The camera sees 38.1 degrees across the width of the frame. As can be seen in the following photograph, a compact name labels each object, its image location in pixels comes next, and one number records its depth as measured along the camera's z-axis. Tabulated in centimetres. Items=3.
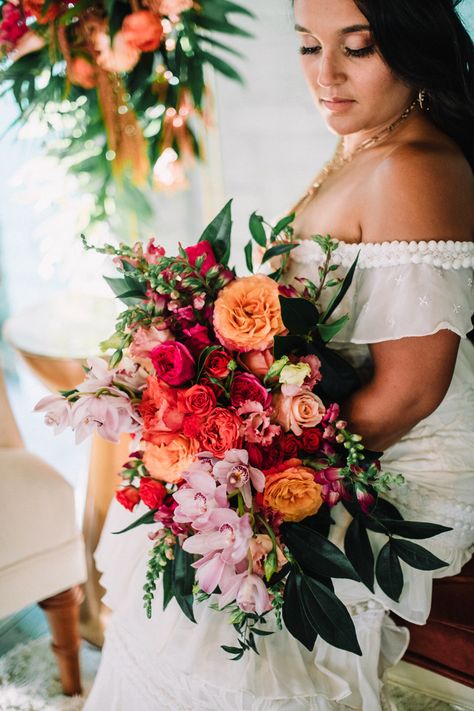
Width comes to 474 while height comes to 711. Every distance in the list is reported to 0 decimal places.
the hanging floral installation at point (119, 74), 177
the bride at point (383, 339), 111
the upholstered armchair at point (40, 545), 145
